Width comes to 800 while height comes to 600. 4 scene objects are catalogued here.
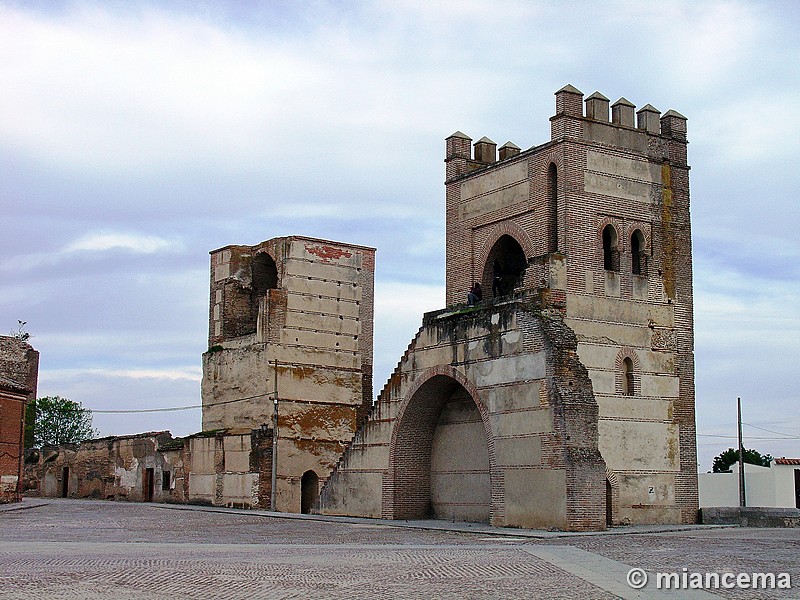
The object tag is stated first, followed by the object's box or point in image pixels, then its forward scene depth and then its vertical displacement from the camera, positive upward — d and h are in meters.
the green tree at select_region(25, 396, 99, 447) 65.44 +2.59
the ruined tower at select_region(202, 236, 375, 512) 37.41 +4.21
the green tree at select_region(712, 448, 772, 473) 74.56 +0.85
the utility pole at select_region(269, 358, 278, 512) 35.50 +0.57
